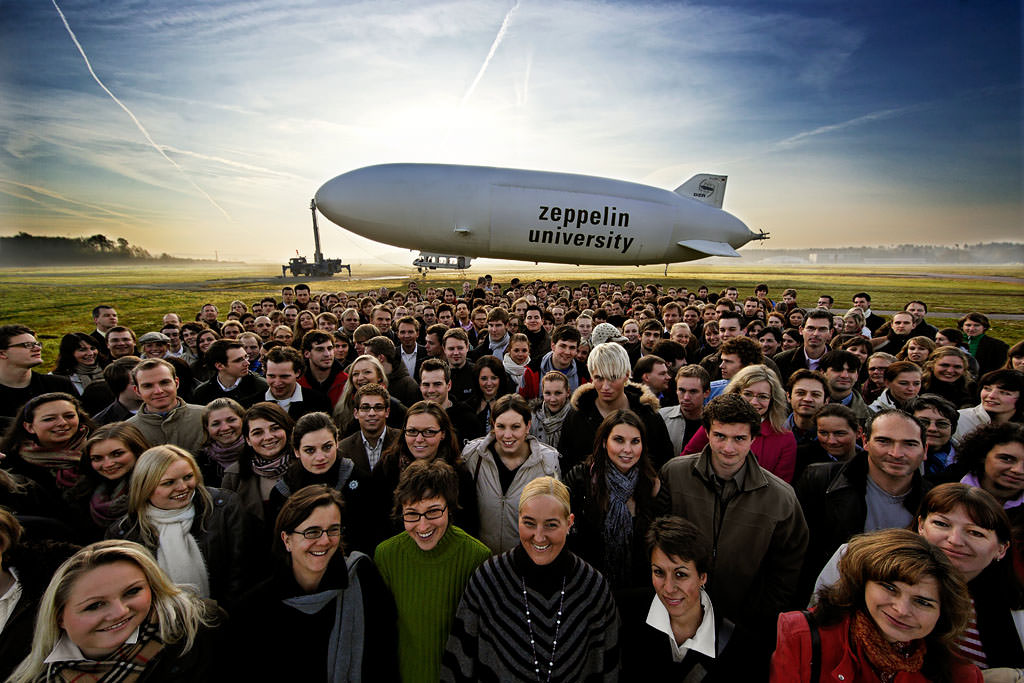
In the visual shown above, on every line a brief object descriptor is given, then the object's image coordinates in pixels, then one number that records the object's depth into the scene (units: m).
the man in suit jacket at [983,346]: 7.34
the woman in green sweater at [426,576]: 2.52
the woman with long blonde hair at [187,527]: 2.61
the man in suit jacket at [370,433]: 3.85
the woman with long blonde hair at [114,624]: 1.84
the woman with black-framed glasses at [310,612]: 2.27
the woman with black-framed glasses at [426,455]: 3.33
